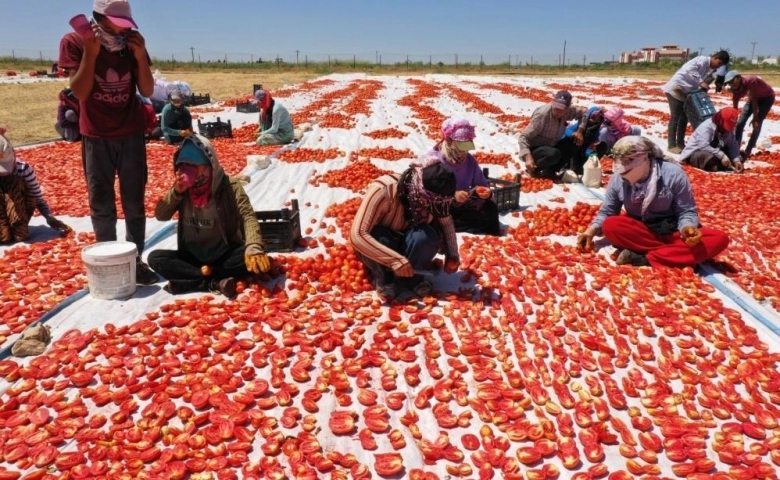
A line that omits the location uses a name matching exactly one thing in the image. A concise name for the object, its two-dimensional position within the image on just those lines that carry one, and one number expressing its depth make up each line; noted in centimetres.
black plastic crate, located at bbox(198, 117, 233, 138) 1298
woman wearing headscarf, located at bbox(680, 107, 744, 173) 888
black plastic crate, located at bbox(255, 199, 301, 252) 534
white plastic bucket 416
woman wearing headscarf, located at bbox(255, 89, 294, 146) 1173
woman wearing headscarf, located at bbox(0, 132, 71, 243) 560
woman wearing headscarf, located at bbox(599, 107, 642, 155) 859
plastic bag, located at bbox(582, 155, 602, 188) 808
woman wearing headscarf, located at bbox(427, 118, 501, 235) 542
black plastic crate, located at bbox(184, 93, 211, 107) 2152
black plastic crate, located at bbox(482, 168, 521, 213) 668
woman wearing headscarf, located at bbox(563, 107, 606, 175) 850
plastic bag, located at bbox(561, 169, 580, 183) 841
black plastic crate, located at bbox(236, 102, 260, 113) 1922
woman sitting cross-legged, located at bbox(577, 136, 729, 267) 476
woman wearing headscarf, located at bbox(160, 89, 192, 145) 1159
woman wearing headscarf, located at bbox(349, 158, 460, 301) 400
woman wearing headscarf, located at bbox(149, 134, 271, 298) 414
